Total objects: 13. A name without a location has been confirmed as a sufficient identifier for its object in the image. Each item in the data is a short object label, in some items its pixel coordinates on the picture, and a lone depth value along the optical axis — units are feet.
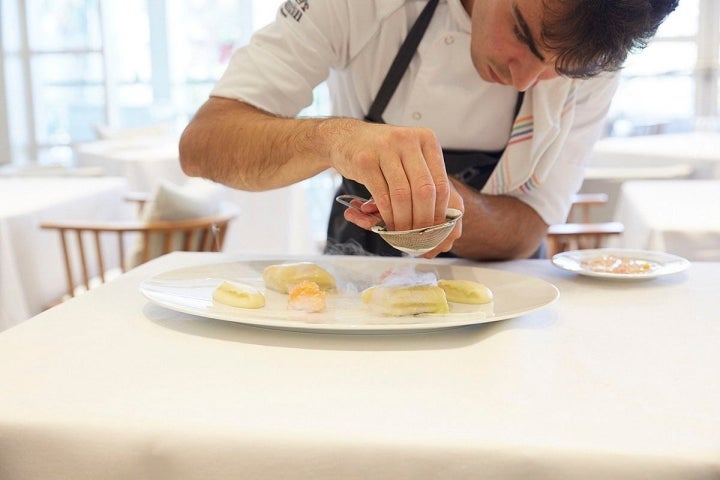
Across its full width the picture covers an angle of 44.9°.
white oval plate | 3.00
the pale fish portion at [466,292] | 3.41
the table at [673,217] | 6.65
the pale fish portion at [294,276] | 3.53
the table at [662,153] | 11.24
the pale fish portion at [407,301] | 3.15
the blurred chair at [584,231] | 8.34
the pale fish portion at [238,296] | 3.27
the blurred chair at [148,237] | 8.64
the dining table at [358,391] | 2.19
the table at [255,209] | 13.12
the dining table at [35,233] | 8.29
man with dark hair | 3.87
